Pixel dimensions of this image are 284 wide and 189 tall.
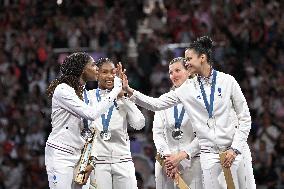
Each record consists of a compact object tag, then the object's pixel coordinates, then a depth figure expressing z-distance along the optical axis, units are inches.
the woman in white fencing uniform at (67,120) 576.0
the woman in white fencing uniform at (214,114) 596.8
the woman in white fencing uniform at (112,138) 636.7
